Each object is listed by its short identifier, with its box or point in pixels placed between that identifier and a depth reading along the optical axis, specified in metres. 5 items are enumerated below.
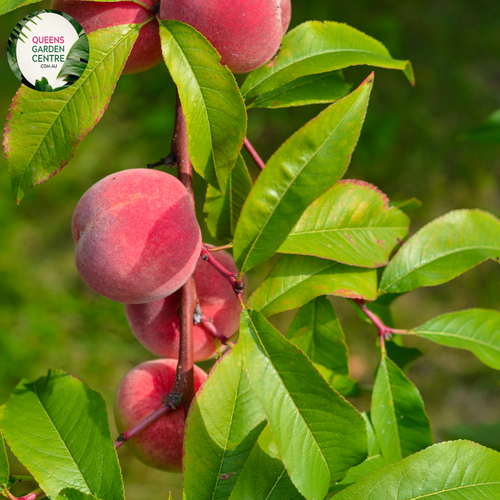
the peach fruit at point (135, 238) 0.78
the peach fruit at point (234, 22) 0.78
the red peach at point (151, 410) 0.83
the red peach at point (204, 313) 0.85
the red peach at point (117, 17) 0.78
